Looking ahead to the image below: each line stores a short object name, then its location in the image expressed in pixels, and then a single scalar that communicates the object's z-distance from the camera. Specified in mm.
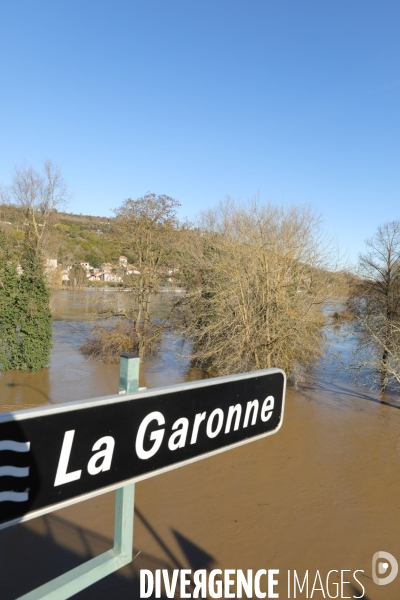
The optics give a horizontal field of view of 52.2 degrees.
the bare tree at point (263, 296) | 16047
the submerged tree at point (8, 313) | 21047
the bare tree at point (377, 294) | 21516
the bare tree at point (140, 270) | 25109
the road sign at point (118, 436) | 1242
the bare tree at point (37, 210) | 27255
